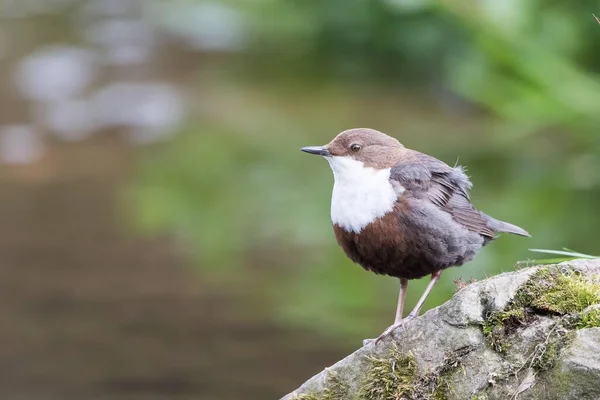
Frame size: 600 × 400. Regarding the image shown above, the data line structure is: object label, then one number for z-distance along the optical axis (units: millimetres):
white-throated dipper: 8133
